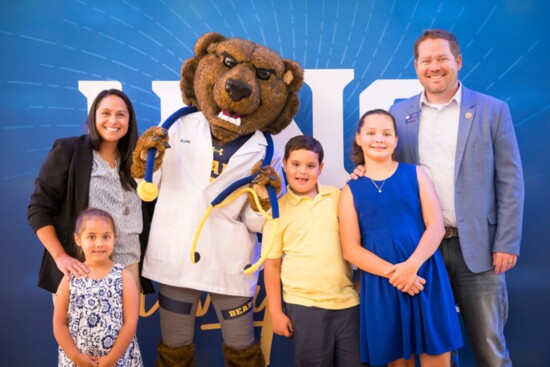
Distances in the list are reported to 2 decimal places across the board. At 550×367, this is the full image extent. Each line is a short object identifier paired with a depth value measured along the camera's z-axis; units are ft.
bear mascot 6.87
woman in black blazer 6.64
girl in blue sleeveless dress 6.09
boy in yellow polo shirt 6.40
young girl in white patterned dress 6.08
